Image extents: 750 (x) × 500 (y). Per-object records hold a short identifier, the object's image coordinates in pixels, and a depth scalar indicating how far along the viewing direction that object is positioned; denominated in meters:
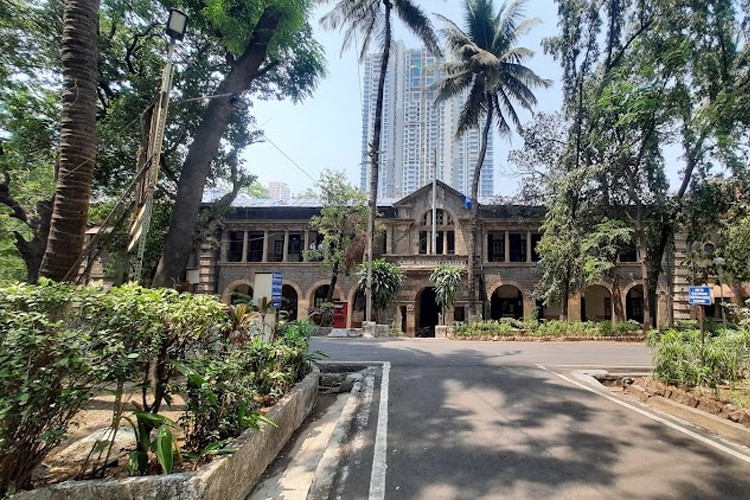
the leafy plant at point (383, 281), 19.16
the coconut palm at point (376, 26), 17.02
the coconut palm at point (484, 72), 19.22
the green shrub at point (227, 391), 3.70
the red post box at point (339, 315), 21.45
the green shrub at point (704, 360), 6.54
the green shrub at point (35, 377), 2.47
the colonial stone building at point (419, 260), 22.14
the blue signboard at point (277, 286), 11.09
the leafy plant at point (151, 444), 2.97
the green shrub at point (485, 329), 16.39
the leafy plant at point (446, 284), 19.69
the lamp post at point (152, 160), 5.02
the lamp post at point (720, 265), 12.74
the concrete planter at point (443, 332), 17.09
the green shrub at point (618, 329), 16.30
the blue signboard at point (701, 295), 8.14
